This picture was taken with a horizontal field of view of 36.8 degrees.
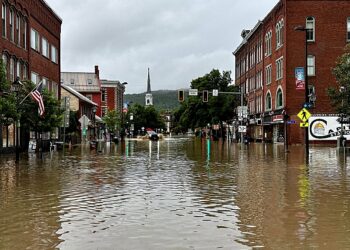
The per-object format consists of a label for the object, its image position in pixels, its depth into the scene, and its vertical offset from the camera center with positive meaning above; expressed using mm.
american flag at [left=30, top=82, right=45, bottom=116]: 31438 +2403
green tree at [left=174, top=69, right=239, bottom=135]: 89250 +5490
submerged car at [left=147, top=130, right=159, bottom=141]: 92250 -174
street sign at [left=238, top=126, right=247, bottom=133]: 63816 +760
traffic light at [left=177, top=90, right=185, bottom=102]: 50219 +3930
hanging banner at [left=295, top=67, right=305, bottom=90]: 36491 +4016
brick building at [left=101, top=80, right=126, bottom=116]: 132875 +11189
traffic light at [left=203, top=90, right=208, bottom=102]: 52694 +4009
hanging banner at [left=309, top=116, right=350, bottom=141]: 57500 +713
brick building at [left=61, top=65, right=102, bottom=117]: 121188 +12492
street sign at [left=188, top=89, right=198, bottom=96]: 57612 +4838
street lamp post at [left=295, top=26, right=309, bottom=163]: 30459 +2443
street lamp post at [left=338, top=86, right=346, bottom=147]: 37275 +1463
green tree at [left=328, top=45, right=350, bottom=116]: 36656 +3246
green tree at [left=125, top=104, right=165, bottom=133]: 160375 +5889
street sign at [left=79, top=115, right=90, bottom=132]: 46538 +1475
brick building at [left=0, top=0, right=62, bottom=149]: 39031 +8272
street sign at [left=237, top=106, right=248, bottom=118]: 67688 +3118
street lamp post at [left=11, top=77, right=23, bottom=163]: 27581 +2446
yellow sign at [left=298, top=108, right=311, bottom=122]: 32844 +1233
